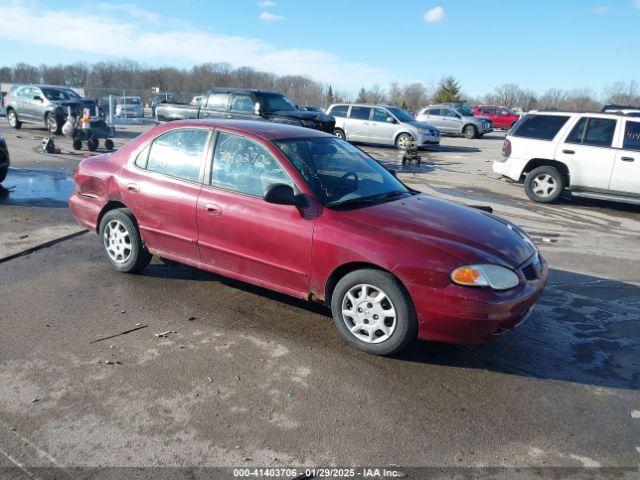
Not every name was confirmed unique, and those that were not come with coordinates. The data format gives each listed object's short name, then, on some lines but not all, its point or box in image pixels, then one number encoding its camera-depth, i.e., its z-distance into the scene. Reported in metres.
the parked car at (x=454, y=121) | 28.66
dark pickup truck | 15.21
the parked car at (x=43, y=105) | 19.21
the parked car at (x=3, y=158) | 9.27
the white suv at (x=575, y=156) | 9.66
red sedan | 3.68
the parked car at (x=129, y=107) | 31.63
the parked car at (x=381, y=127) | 19.55
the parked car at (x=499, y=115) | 40.31
